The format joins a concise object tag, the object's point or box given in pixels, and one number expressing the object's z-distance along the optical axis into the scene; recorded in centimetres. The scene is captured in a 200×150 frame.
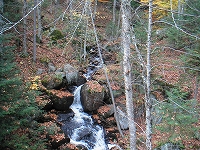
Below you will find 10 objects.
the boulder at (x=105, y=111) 1296
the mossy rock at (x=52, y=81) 1311
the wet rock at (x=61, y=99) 1262
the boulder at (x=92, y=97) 1322
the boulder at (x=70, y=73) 1462
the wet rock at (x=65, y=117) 1220
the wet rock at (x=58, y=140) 1015
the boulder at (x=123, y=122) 1260
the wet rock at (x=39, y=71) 1419
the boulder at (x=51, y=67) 1514
